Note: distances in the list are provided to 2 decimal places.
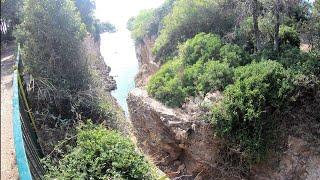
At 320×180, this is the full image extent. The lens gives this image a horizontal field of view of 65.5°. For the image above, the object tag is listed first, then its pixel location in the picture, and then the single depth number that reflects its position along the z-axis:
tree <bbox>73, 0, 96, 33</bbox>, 15.40
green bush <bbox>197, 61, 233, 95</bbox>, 8.59
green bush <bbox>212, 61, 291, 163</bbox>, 7.89
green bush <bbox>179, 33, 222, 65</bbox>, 9.50
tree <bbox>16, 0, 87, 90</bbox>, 7.09
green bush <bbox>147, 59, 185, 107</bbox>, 9.02
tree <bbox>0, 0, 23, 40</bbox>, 13.17
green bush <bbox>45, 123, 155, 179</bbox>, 4.95
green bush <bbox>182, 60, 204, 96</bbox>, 9.04
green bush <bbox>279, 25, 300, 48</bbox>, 9.58
